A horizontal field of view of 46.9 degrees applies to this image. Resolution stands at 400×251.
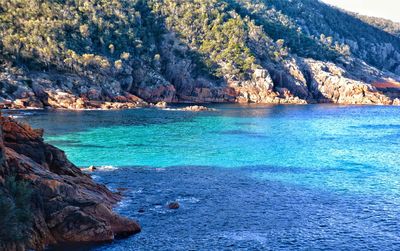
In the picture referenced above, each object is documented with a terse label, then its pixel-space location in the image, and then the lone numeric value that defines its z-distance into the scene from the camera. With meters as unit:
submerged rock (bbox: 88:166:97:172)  58.41
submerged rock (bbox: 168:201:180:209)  42.62
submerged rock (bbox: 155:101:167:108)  151.34
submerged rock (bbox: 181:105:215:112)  142.38
